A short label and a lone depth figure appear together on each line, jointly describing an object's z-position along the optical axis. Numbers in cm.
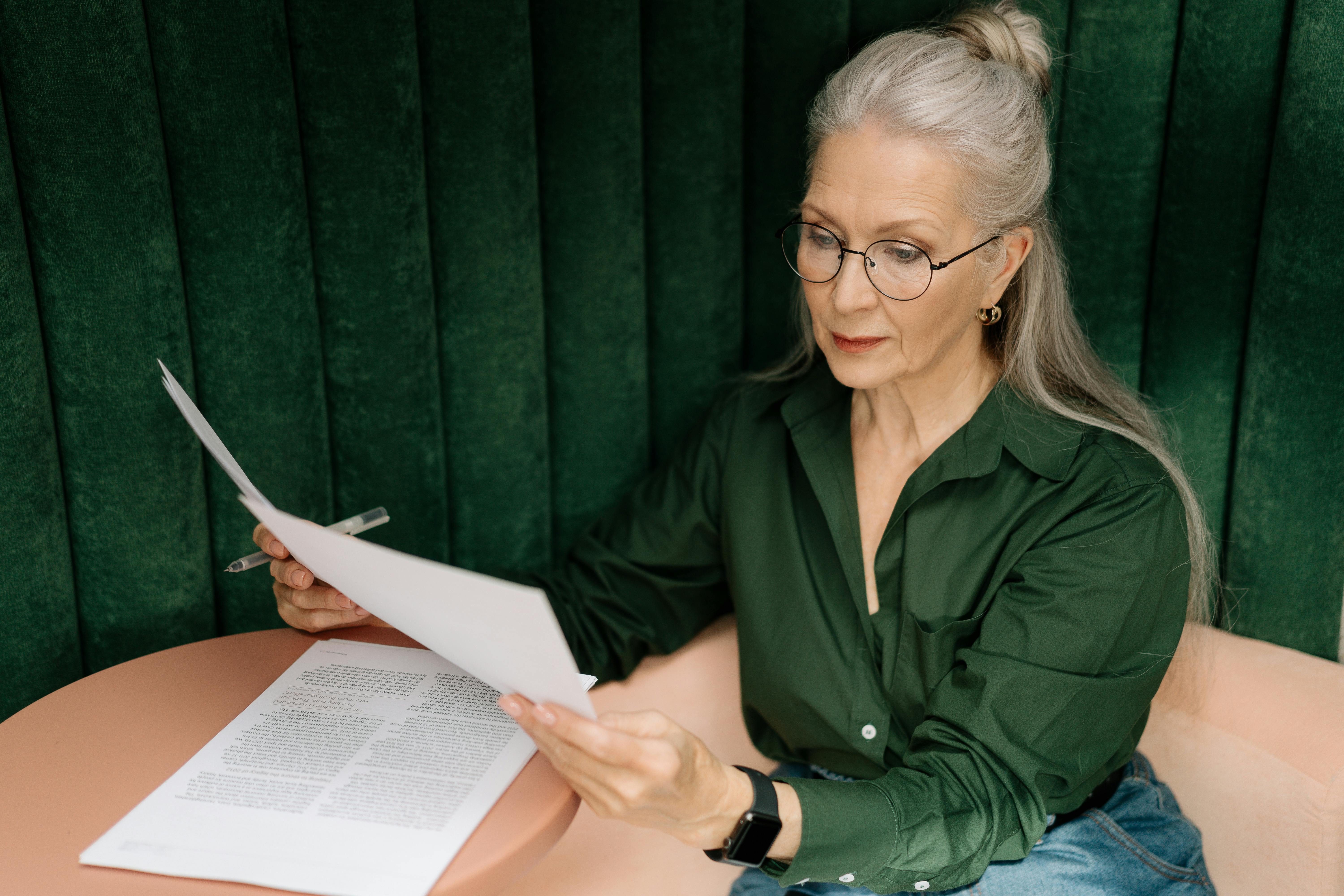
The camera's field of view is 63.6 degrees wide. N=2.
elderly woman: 111
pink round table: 86
